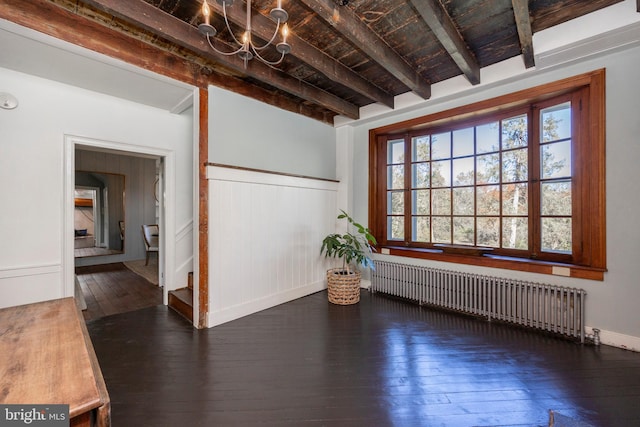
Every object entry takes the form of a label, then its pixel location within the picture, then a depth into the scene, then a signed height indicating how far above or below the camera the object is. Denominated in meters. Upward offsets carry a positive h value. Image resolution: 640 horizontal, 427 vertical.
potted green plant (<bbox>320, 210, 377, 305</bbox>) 3.55 -0.80
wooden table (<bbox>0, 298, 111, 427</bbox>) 0.79 -0.52
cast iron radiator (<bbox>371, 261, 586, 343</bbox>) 2.58 -0.91
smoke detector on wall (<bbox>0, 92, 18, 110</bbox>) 2.49 +1.03
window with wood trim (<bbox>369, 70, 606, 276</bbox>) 2.58 +0.43
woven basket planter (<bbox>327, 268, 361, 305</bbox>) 3.54 -0.96
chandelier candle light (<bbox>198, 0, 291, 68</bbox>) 1.42 +1.04
